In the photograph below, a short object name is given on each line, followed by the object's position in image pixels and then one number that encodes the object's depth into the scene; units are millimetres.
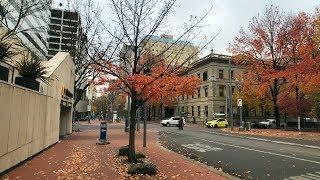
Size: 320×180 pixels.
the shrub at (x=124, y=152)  10378
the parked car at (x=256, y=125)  34939
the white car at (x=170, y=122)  39246
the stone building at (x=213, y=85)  45062
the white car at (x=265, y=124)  34891
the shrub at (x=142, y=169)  7298
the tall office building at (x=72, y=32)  21576
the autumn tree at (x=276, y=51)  26083
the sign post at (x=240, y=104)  26349
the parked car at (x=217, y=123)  35428
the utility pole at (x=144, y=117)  13060
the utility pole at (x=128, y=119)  23516
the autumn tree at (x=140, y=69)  9162
